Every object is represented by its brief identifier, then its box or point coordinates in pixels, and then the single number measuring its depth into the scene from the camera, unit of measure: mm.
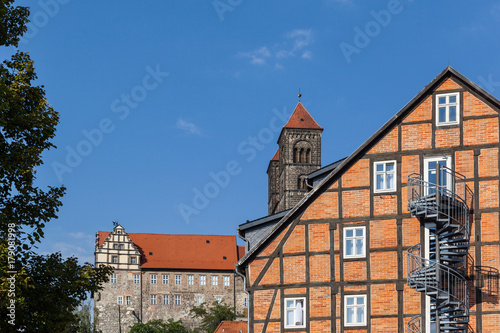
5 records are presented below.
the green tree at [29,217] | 17312
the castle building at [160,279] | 102000
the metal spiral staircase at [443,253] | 25719
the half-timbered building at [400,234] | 26344
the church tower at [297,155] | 105000
